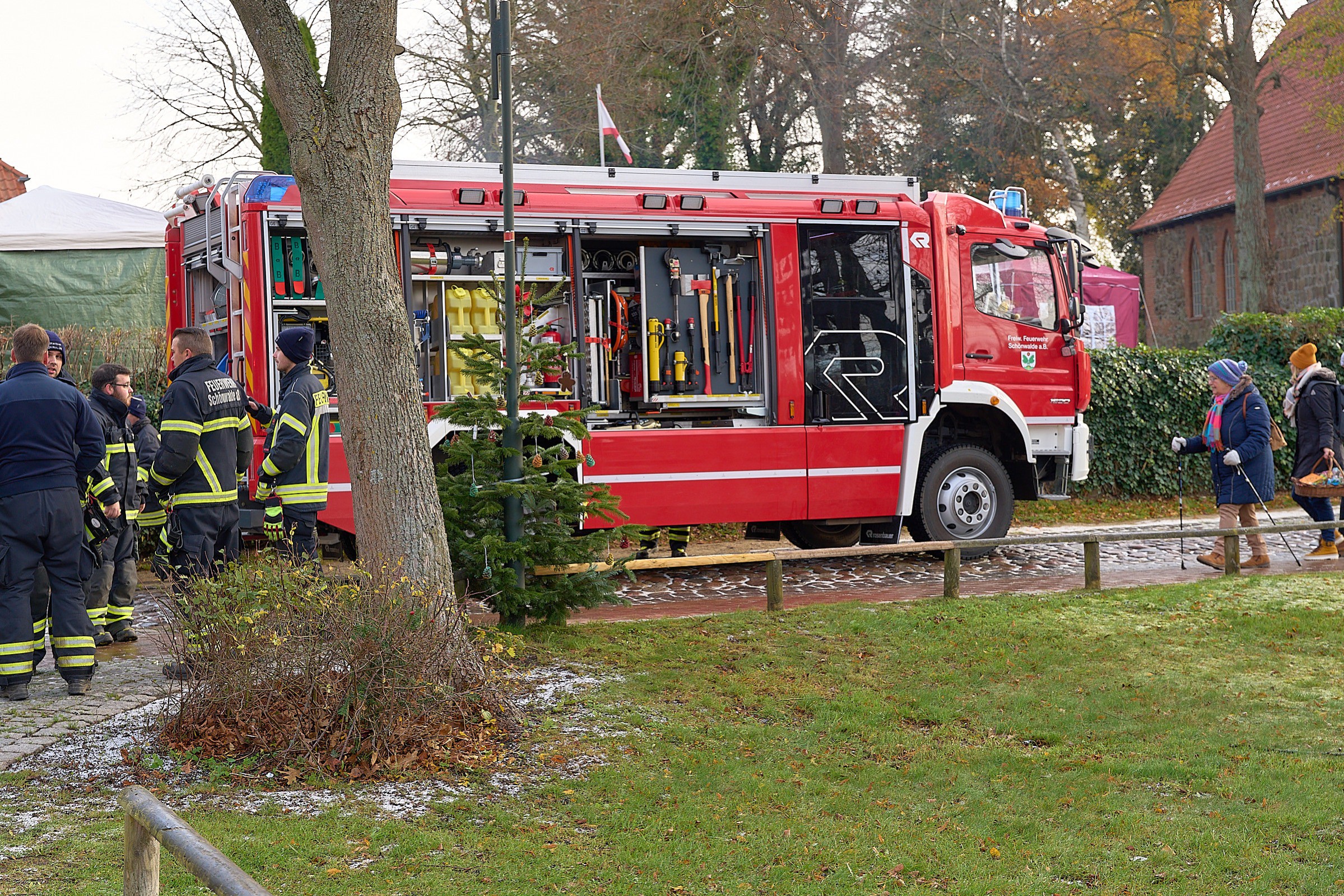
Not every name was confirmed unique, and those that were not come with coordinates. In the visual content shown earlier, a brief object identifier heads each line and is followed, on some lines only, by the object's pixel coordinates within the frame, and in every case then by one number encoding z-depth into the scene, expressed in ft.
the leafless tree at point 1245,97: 78.33
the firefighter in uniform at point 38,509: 22.72
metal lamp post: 25.98
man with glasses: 27.32
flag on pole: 40.01
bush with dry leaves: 18.89
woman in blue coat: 38.58
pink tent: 81.46
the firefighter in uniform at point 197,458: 24.25
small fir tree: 26.61
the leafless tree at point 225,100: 87.56
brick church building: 105.19
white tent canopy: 55.42
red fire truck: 33.60
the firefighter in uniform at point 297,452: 26.12
